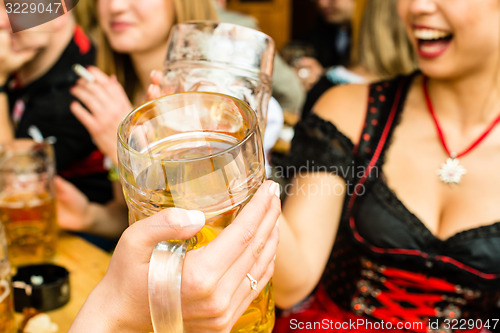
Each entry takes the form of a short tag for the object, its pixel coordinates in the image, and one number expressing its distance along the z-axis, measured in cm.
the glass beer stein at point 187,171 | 42
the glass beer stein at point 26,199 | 98
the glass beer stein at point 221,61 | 66
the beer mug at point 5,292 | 65
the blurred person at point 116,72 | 105
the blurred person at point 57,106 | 148
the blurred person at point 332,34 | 399
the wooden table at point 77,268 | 81
